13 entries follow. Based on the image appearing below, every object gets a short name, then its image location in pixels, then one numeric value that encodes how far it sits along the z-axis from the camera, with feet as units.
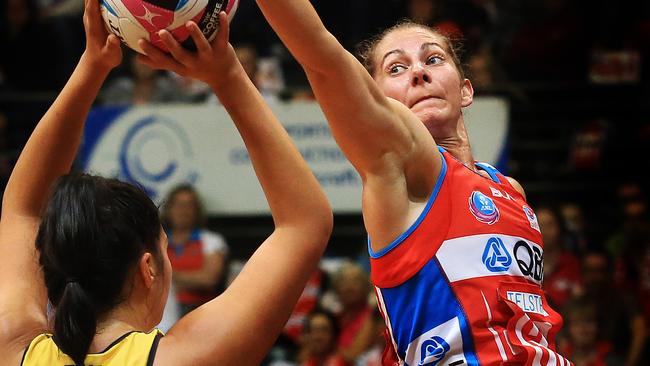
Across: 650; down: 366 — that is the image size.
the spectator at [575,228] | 52.49
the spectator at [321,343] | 45.98
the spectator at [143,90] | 54.70
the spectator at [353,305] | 47.34
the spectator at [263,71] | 53.26
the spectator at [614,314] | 49.03
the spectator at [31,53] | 58.65
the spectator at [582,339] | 45.68
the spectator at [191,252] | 48.24
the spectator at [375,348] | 45.62
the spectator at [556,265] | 49.44
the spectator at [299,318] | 50.19
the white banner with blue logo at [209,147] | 51.83
